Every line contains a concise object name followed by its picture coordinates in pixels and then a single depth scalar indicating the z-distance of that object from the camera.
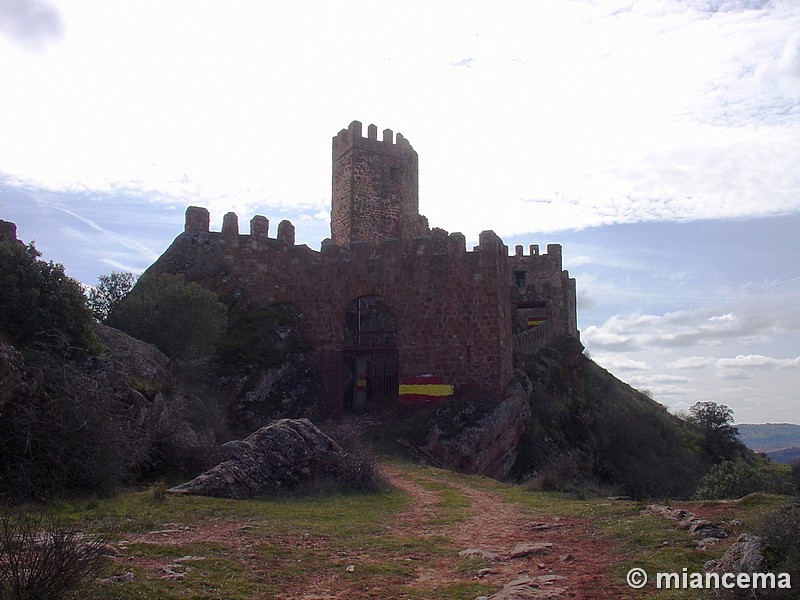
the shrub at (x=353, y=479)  13.19
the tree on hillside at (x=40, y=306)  12.37
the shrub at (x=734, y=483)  14.03
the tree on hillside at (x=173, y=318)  20.56
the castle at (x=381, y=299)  24.11
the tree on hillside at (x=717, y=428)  33.28
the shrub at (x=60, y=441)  9.99
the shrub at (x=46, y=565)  5.19
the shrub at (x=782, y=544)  5.53
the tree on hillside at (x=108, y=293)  23.20
